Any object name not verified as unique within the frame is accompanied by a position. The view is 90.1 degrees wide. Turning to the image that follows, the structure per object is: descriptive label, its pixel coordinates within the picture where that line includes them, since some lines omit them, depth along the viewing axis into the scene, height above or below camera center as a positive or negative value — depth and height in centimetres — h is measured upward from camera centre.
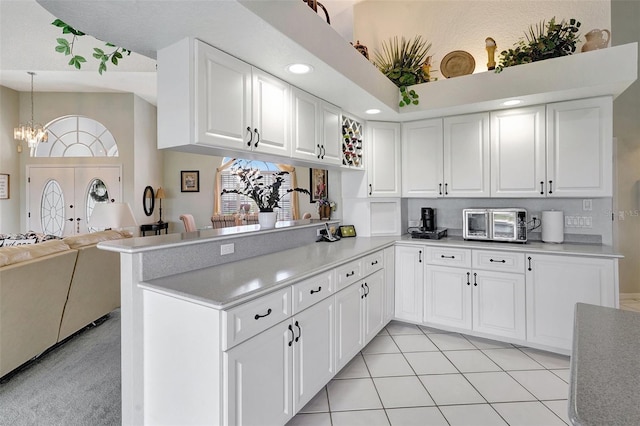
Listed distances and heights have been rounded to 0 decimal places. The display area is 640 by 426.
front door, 636 +38
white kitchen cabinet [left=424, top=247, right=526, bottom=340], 290 -77
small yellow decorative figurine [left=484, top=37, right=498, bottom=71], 308 +154
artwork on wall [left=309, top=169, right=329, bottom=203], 390 +26
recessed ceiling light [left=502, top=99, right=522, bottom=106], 290 +101
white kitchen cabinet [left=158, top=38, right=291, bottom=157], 178 +67
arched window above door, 648 +150
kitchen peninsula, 147 -60
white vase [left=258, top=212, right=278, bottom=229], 274 -6
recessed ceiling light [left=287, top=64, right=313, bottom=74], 218 +100
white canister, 307 -15
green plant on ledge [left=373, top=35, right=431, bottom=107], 330 +147
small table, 689 -34
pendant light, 539 +134
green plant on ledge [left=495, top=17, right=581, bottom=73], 275 +144
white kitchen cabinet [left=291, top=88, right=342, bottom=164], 256 +73
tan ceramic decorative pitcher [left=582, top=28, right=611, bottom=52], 267 +142
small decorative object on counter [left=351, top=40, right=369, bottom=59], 288 +146
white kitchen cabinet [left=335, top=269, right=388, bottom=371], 232 -85
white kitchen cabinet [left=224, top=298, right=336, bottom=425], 146 -84
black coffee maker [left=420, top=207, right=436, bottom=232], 362 -9
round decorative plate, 325 +151
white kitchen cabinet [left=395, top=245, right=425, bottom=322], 332 -74
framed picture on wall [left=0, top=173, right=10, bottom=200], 594 +49
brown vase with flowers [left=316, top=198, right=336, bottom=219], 375 +4
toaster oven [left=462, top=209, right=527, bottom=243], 309 -14
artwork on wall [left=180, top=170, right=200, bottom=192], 827 +81
